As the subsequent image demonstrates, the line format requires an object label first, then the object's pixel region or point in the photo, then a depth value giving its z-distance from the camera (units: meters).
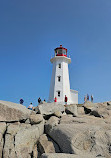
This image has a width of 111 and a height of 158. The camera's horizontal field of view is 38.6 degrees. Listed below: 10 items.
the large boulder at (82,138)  6.68
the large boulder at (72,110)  11.77
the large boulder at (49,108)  11.25
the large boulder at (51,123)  9.02
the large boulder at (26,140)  7.74
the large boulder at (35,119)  9.51
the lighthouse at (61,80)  31.09
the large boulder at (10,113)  9.63
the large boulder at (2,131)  7.93
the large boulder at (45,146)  7.81
